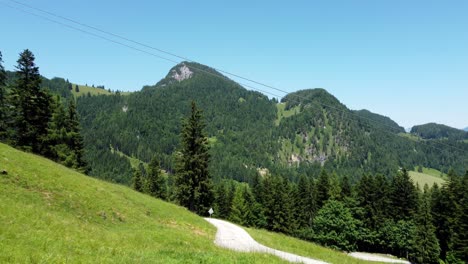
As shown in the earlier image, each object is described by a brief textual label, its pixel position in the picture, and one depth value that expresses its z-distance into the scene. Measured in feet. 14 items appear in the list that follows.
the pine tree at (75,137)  172.65
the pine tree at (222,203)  292.14
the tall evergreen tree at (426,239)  210.79
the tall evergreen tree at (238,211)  265.54
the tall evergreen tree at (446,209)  212.43
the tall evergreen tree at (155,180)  264.52
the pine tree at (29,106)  155.53
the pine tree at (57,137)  162.09
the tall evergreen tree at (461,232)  180.96
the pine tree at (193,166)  171.22
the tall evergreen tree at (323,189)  275.18
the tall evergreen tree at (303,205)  273.75
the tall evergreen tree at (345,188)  271.69
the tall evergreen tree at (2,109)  156.66
